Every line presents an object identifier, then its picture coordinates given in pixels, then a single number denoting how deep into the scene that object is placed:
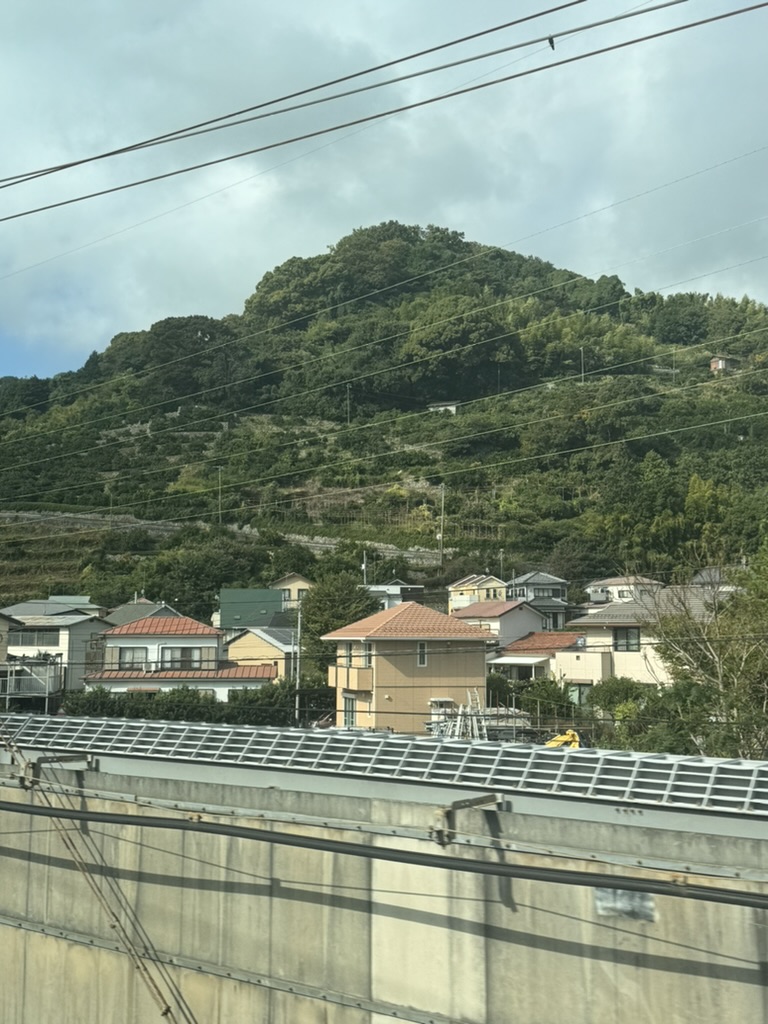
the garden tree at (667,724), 16.30
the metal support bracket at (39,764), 7.07
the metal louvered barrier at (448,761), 5.25
